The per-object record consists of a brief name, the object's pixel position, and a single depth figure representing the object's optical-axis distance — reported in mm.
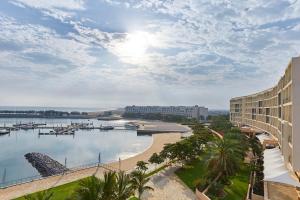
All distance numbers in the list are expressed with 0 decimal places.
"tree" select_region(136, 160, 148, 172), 23304
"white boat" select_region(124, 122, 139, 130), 89294
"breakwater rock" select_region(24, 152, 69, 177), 29162
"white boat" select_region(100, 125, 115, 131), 82676
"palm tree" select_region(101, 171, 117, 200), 10163
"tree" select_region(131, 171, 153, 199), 15040
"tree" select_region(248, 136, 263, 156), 27855
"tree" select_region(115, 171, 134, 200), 10960
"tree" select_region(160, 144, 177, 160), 25525
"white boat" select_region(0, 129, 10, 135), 68327
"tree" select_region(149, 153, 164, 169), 25138
